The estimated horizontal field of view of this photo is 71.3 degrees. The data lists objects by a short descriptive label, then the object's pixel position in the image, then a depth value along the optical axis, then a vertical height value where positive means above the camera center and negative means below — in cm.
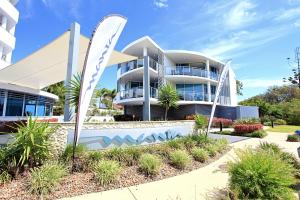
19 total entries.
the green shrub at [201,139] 1138 -105
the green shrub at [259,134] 1885 -118
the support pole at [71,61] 950 +268
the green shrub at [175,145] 991 -116
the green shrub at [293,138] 1623 -131
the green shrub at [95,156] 729 -128
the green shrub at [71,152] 728 -116
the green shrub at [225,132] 2069 -113
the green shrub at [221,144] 1120 -135
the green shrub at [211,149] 1015 -141
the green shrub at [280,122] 3456 -14
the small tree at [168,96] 1722 +201
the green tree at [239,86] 5434 +900
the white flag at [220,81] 1359 +258
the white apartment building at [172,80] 2488 +544
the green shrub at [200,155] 908 -149
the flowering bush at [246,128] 2017 -68
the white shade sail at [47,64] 1068 +338
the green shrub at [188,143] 1039 -114
